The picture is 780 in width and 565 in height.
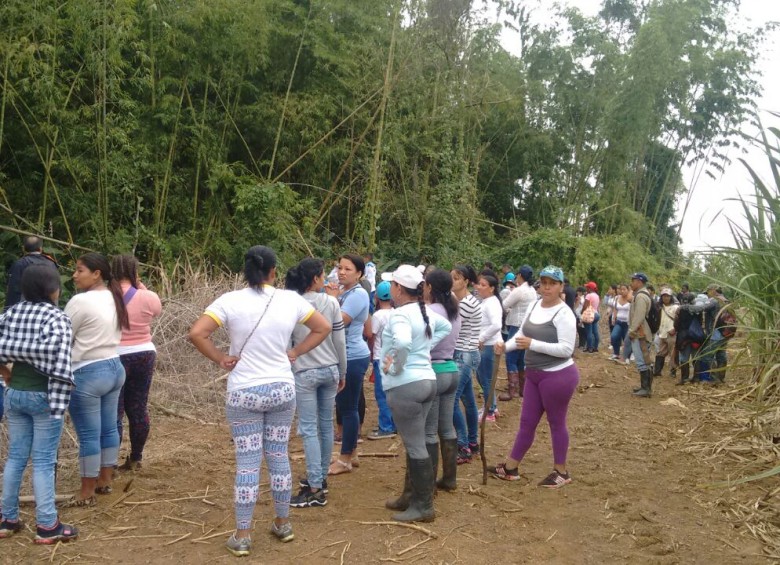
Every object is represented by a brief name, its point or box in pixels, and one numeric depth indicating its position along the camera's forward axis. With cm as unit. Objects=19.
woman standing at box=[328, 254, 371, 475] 473
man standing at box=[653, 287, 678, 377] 970
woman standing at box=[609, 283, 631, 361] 1083
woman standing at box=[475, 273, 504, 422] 594
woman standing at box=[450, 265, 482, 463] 522
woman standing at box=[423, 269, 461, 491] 431
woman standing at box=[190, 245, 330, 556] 347
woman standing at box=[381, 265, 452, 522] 394
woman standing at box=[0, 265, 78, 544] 360
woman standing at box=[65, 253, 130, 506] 404
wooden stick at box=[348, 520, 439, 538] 393
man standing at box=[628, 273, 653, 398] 848
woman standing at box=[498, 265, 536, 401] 777
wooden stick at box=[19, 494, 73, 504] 420
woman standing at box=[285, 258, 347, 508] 425
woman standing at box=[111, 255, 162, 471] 453
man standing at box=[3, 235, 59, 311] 485
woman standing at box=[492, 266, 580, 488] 459
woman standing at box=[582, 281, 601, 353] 1228
